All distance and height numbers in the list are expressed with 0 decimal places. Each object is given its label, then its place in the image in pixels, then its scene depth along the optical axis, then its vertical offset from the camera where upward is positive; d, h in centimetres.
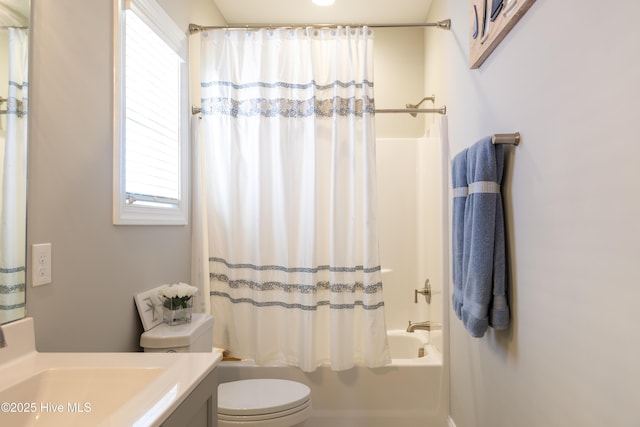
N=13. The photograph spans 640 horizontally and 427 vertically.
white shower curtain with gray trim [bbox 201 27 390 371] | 216 +16
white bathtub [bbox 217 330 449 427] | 224 -94
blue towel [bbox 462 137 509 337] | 134 -7
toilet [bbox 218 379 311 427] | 166 -76
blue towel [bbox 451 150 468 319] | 157 +4
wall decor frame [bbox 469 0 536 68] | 124 +70
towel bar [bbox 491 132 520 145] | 127 +28
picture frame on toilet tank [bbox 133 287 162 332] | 163 -34
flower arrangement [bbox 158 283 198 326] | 170 -33
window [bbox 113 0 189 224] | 152 +48
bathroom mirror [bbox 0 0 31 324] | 98 +19
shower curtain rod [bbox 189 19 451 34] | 219 +111
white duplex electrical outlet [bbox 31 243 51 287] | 108 -10
